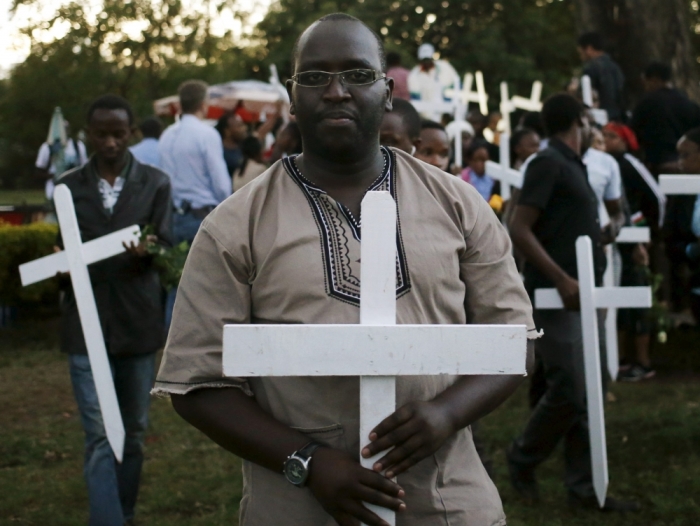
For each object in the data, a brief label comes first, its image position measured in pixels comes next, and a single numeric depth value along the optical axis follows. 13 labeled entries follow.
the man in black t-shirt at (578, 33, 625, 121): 11.06
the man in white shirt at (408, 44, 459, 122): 11.86
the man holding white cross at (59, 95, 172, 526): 4.66
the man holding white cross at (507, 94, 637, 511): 5.17
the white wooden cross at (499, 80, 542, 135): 11.78
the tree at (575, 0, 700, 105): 13.13
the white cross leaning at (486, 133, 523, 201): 8.21
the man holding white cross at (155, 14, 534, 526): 2.16
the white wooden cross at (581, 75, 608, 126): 9.81
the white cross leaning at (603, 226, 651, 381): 7.07
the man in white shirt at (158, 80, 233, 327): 8.64
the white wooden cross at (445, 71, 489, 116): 11.73
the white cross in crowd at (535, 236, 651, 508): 4.90
